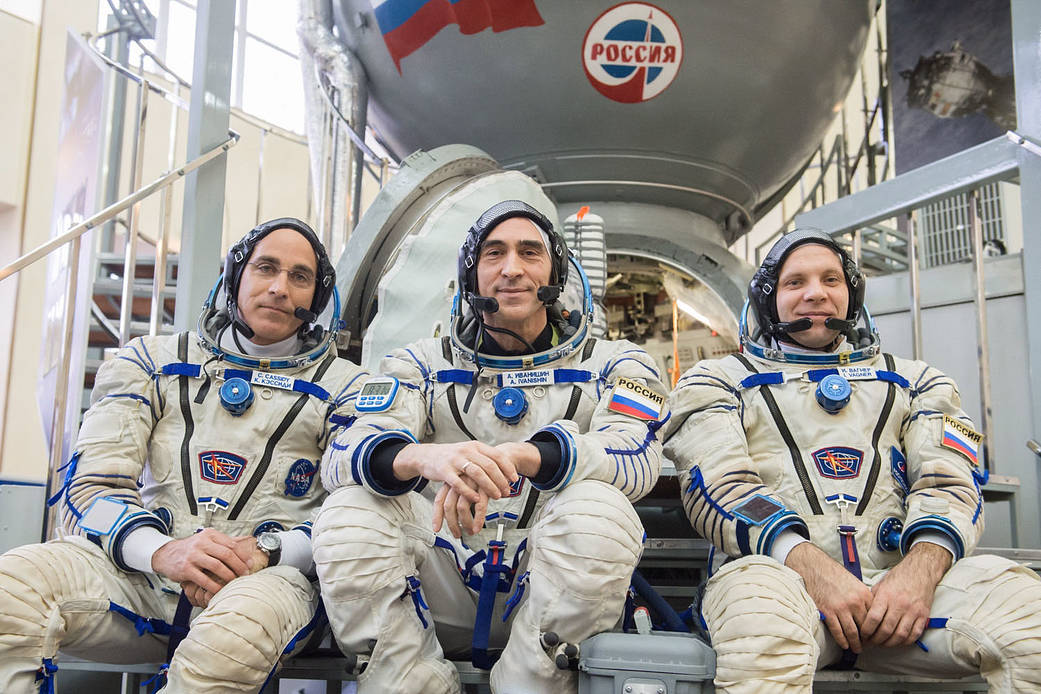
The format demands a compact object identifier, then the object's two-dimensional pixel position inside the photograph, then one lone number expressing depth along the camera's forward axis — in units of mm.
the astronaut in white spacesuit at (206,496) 1442
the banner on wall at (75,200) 3090
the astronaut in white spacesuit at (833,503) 1411
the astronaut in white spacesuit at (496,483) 1437
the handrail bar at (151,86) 3492
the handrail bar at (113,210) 2451
